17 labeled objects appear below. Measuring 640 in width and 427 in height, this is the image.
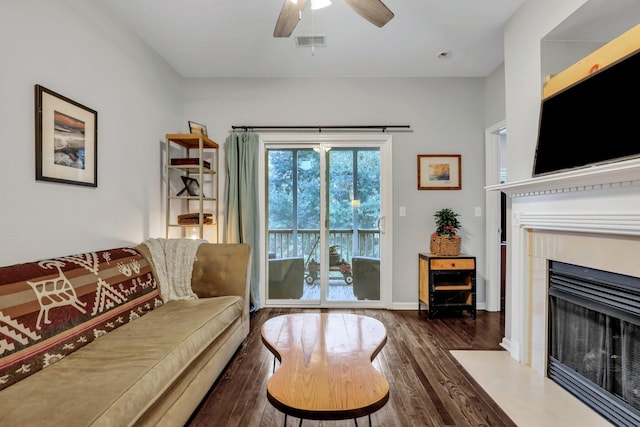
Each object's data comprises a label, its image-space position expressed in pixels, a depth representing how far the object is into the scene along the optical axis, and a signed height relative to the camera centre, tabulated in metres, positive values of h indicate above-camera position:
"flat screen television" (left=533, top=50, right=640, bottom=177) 1.49 +0.51
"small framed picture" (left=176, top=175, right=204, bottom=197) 3.26 +0.29
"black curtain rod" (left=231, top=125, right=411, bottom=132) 3.64 +1.02
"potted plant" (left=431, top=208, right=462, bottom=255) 3.40 -0.26
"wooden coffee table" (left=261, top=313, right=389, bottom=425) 1.16 -0.73
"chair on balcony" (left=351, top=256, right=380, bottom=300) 3.77 -0.80
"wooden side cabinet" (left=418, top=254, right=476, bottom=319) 3.32 -0.80
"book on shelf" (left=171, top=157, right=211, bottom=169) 3.16 +0.53
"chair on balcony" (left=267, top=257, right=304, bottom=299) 3.82 -0.81
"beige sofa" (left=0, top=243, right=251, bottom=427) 1.12 -0.67
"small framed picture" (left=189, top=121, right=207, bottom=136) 3.25 +0.91
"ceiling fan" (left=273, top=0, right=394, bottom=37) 1.77 +1.21
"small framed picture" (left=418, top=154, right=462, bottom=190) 3.68 +0.51
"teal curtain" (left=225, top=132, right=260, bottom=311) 3.60 +0.20
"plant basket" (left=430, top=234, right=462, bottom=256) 3.40 -0.36
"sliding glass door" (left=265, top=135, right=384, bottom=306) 3.75 -0.13
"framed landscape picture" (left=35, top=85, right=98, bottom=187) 1.83 +0.48
